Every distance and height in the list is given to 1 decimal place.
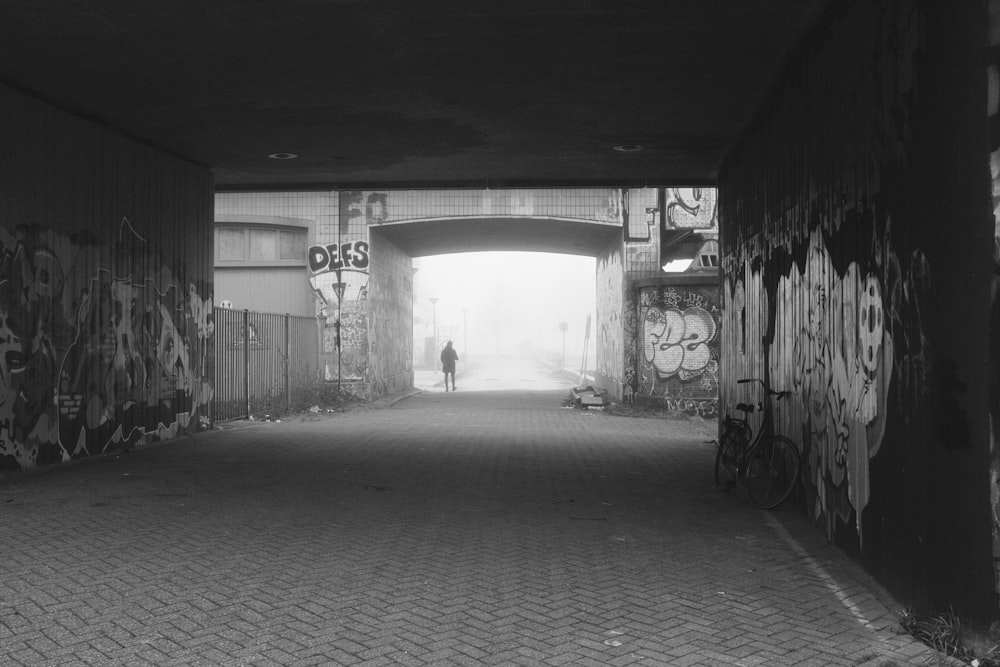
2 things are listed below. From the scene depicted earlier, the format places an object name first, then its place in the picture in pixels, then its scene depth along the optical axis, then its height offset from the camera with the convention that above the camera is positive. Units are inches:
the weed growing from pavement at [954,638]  158.2 -58.8
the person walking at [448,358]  1143.6 -24.9
